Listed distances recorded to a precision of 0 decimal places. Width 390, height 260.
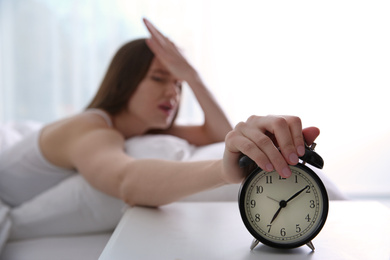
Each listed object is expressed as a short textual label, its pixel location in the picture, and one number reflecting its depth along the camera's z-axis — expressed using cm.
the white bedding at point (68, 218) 147
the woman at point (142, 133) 88
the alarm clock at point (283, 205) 89
